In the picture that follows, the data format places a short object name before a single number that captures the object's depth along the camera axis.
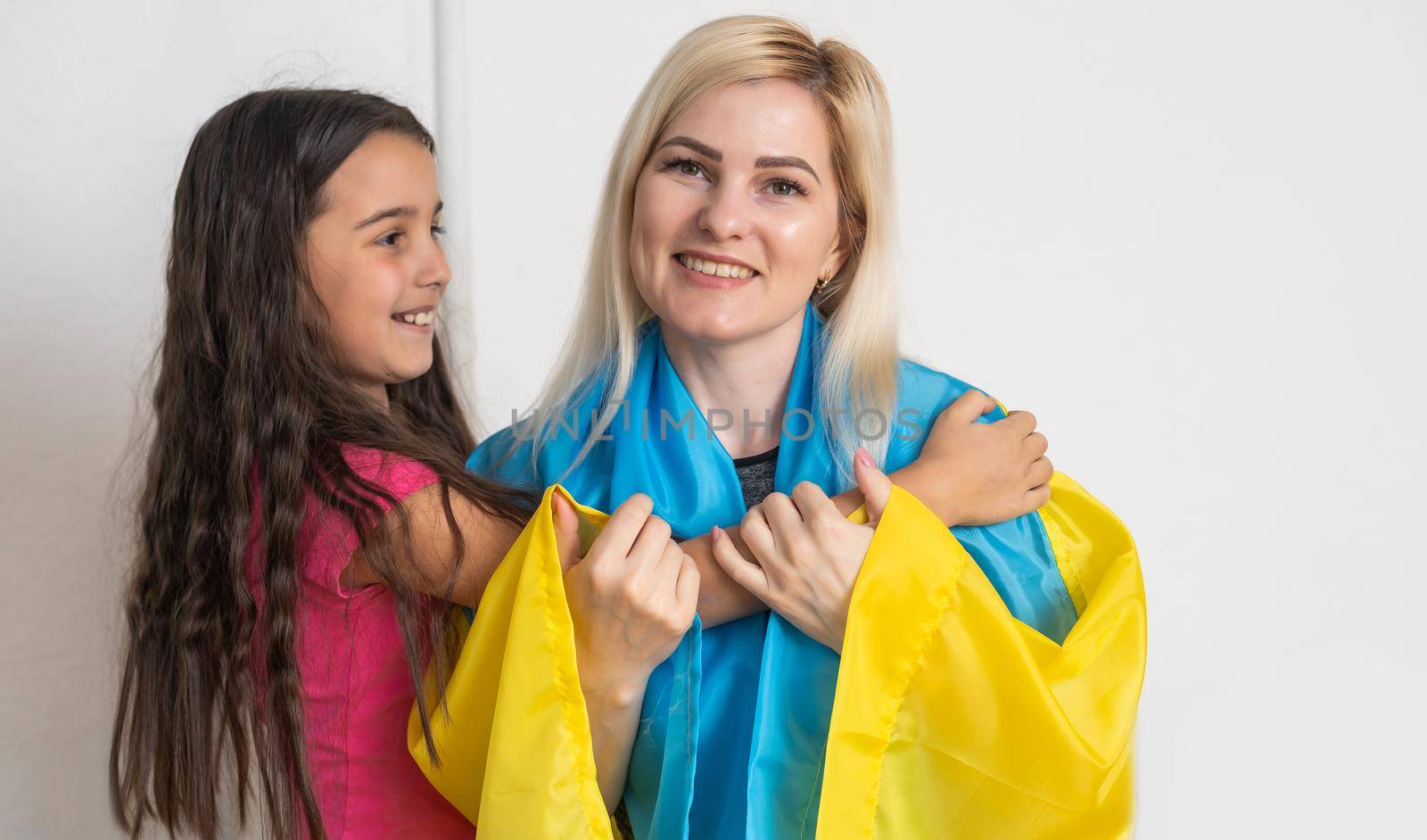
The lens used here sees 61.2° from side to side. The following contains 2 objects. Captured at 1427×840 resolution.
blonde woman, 1.26
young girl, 1.50
